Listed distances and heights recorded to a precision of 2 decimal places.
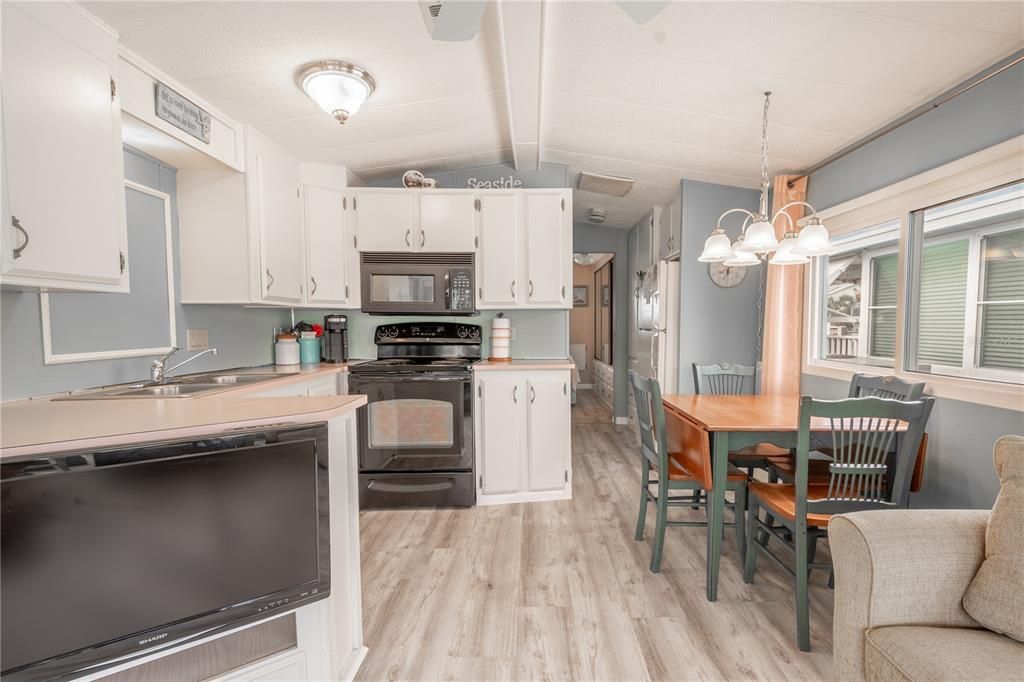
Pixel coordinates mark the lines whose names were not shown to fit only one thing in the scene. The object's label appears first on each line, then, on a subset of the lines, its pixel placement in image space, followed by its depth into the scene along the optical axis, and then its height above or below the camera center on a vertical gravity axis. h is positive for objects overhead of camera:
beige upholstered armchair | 1.07 -0.71
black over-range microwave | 3.33 +0.27
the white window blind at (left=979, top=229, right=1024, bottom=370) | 2.12 +0.06
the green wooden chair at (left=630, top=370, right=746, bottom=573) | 2.14 -0.77
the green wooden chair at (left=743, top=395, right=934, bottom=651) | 1.62 -0.59
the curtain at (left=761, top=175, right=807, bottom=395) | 3.35 +0.04
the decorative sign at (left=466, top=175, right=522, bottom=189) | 3.65 +1.13
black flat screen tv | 0.91 -0.52
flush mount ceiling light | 2.08 +1.12
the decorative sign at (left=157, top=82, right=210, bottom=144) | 1.98 +0.97
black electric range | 3.02 -0.79
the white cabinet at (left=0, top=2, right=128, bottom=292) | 1.28 +0.52
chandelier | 2.07 +0.36
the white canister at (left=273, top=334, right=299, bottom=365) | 3.18 -0.23
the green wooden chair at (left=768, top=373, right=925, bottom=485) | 2.07 -0.39
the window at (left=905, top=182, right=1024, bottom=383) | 2.21 +0.18
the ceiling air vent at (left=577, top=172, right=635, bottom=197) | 3.96 +1.25
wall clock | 3.79 +0.38
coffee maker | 3.45 -0.15
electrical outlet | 2.52 -0.12
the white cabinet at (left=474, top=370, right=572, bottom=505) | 3.14 -0.83
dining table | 1.92 -0.52
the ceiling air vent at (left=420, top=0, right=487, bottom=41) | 1.42 +1.02
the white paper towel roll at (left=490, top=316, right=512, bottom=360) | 3.50 -0.16
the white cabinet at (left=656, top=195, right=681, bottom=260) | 4.00 +0.83
